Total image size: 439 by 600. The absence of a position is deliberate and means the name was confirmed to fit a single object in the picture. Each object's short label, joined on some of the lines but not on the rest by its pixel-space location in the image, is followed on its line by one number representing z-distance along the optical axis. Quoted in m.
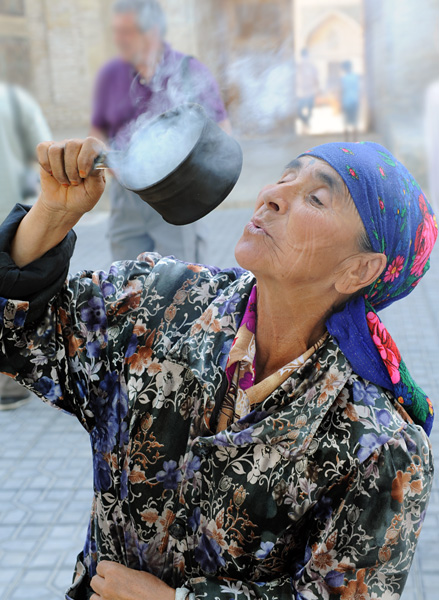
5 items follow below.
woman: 1.25
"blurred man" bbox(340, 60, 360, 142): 14.41
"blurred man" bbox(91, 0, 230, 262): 1.63
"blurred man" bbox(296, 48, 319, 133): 14.91
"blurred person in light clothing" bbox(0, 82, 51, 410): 3.61
